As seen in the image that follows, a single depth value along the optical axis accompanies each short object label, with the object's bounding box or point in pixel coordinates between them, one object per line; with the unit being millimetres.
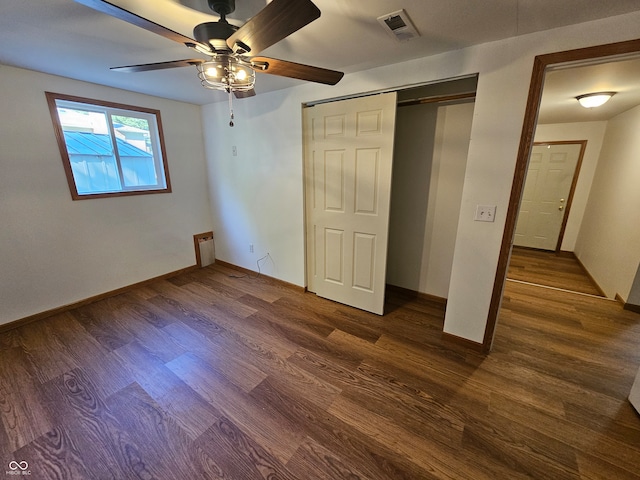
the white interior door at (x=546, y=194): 4105
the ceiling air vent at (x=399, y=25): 1359
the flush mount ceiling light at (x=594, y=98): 2504
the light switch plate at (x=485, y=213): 1810
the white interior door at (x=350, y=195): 2221
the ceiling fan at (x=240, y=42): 925
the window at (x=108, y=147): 2494
